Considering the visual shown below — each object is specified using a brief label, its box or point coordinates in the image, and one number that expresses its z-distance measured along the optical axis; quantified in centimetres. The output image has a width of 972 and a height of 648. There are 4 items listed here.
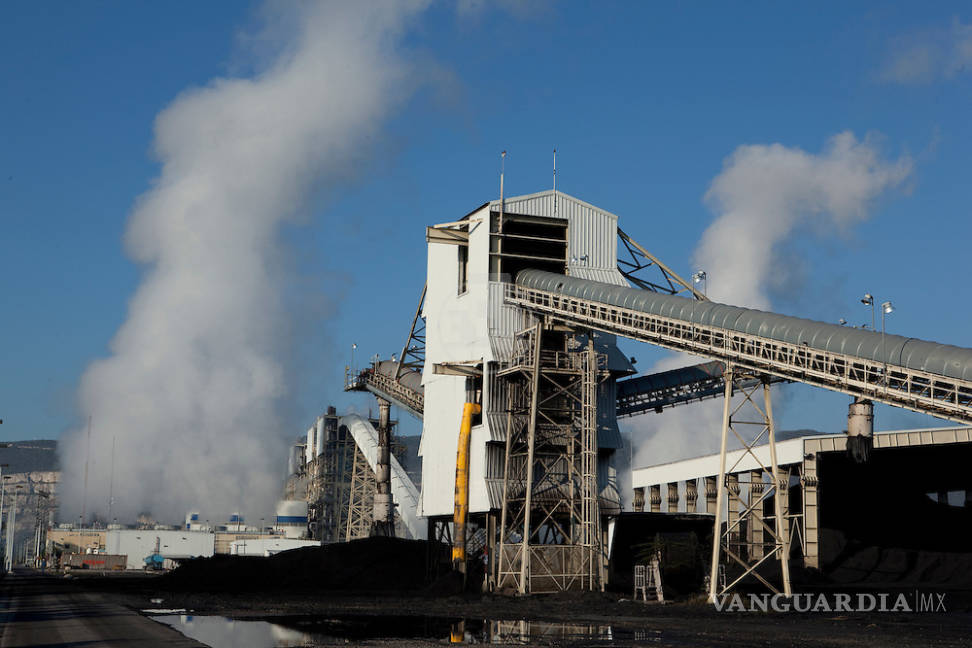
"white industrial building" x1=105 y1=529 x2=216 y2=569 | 14225
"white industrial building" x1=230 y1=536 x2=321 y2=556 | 10750
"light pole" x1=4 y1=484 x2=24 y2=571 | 12521
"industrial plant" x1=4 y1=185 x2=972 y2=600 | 3762
